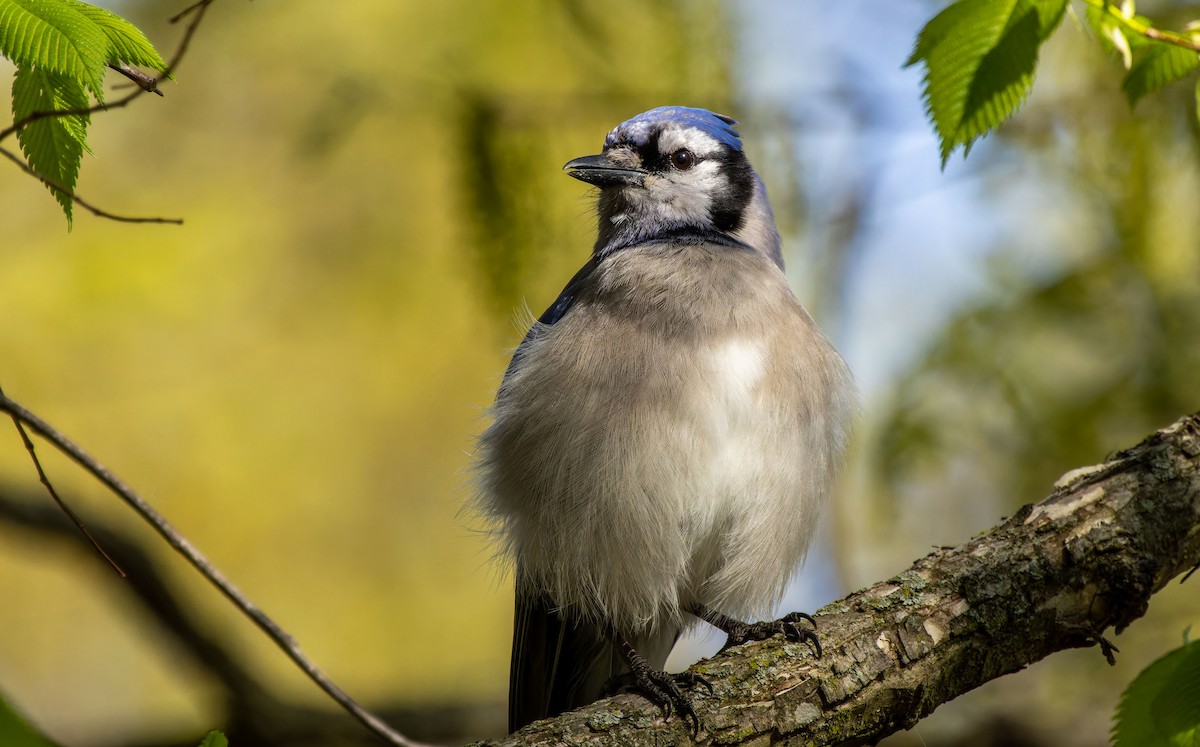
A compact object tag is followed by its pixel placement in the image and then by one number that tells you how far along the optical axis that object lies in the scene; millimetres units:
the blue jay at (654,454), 7867
